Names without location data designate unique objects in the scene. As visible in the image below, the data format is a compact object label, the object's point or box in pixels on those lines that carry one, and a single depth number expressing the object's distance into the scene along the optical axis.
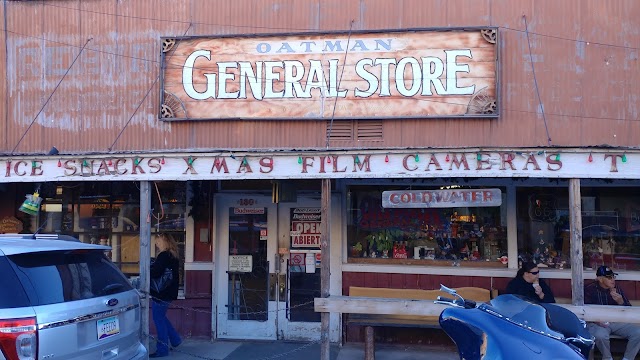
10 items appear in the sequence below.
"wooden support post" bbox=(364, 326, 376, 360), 7.86
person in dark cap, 7.50
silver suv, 4.41
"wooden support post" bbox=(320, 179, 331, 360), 6.99
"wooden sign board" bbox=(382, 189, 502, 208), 8.20
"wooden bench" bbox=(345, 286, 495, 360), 8.44
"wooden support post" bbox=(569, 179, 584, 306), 6.66
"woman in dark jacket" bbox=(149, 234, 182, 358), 8.37
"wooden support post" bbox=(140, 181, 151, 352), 7.42
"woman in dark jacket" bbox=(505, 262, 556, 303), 7.74
